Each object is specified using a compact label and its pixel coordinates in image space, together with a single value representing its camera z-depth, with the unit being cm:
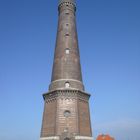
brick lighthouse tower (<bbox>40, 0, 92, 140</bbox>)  2592
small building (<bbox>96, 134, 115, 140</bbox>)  4231
